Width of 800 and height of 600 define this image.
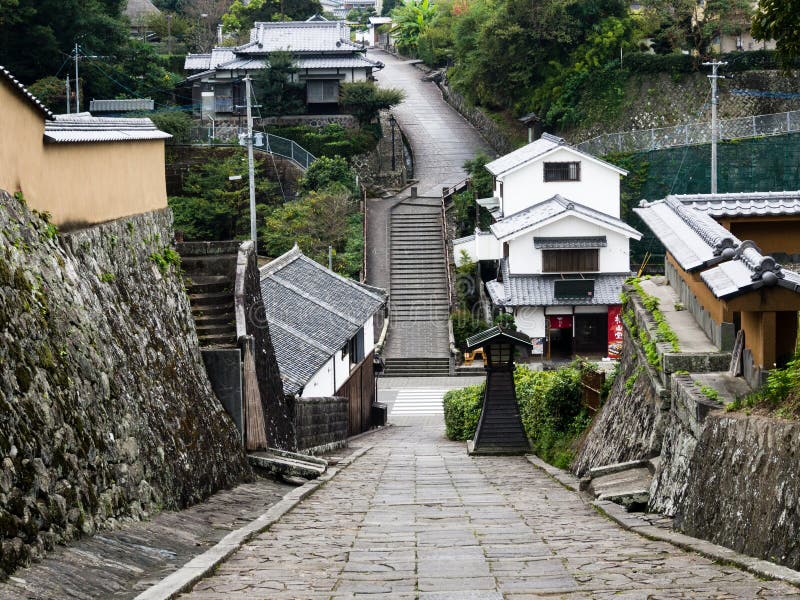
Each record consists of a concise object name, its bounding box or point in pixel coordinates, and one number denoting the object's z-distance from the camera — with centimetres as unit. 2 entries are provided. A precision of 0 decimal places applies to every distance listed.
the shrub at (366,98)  6047
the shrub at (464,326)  4541
